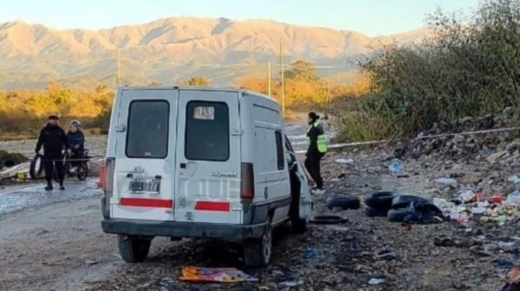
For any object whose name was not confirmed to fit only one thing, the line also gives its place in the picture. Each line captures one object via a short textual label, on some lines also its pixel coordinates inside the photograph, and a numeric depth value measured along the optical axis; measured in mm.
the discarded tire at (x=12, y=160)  25391
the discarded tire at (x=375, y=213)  13045
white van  8508
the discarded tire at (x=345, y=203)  14109
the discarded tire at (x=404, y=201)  12711
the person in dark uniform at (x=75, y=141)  21500
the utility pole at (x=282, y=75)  69000
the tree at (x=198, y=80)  62856
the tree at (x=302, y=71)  86375
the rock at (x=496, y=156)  18250
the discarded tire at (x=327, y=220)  12391
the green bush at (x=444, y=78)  23859
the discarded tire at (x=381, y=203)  13125
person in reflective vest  16938
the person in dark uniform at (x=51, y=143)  18609
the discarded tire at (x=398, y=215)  12203
